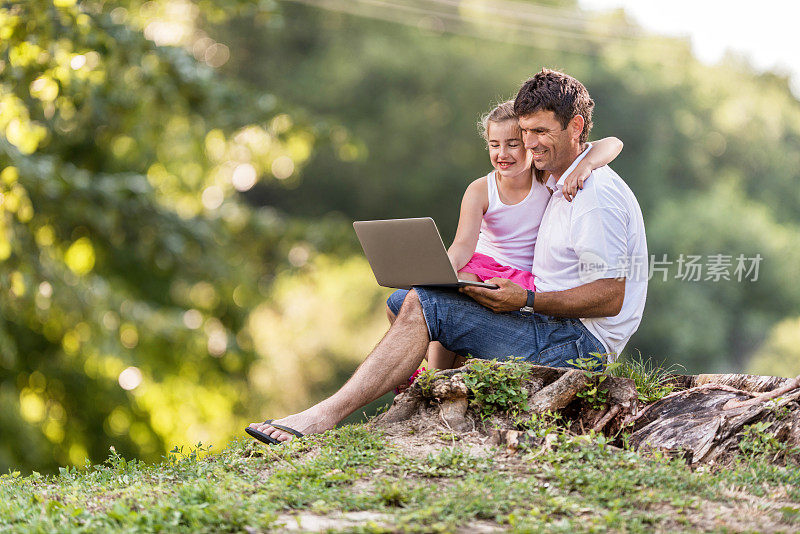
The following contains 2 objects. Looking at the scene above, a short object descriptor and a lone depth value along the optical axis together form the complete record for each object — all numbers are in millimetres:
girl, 9125
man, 8492
